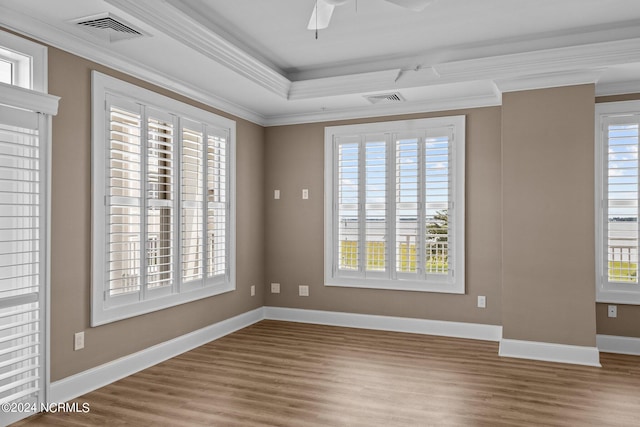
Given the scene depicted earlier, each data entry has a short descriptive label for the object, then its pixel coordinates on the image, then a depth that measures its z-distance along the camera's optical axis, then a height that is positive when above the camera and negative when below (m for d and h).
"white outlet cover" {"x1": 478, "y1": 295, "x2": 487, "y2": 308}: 4.86 -0.96
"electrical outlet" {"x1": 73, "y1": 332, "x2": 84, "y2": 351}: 3.30 -0.96
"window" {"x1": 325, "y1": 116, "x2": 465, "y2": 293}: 4.98 +0.06
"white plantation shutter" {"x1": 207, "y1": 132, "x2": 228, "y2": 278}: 4.84 +0.06
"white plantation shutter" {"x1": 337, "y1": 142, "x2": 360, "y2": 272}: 5.43 +0.06
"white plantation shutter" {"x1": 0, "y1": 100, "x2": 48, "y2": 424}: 2.87 -0.29
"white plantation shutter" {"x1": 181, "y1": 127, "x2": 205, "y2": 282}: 4.43 +0.05
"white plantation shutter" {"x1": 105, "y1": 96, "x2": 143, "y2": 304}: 3.58 +0.07
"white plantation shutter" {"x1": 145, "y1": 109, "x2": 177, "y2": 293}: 3.97 +0.08
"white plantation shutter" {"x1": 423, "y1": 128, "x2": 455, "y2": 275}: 4.98 +0.10
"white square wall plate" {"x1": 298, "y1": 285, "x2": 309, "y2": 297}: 5.67 -1.00
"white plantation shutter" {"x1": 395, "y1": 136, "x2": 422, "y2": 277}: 5.11 +0.06
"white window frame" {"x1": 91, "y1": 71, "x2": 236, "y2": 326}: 3.44 +0.00
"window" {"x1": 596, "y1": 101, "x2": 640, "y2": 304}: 4.34 +0.09
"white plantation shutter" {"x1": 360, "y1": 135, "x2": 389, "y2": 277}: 5.28 +0.07
